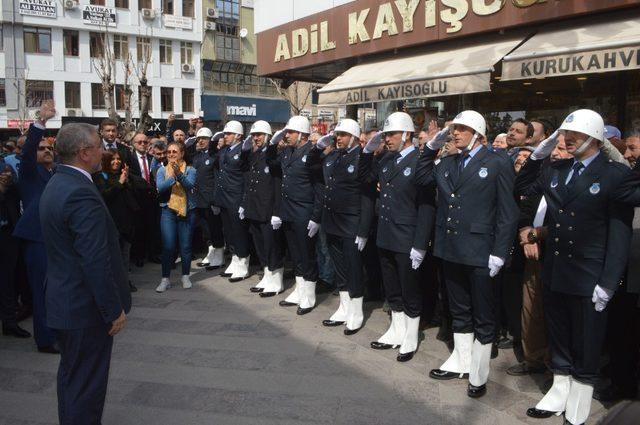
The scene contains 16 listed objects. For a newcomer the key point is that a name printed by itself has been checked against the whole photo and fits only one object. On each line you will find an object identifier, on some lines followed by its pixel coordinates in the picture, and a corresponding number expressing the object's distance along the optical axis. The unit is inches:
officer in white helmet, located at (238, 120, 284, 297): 285.0
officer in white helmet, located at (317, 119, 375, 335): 227.8
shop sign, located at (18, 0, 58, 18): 1280.8
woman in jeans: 289.9
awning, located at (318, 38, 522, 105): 289.1
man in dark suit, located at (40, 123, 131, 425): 121.0
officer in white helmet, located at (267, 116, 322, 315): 258.2
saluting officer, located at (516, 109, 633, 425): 139.3
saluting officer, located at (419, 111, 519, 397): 165.2
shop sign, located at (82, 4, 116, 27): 1365.7
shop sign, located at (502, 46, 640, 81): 228.4
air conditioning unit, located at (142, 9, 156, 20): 1429.6
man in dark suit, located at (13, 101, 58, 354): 204.4
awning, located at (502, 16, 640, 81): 230.7
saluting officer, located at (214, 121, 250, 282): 309.1
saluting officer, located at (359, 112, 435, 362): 194.1
